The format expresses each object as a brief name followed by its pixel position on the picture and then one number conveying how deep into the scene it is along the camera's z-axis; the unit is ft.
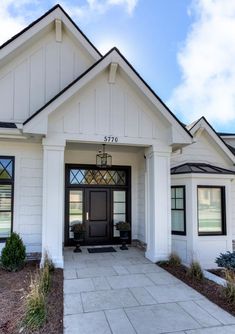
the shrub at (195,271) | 19.30
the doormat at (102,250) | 27.32
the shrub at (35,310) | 12.15
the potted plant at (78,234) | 27.22
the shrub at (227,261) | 18.05
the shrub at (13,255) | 20.88
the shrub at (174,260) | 22.50
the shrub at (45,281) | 15.55
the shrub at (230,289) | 14.98
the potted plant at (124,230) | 28.32
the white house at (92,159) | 22.31
